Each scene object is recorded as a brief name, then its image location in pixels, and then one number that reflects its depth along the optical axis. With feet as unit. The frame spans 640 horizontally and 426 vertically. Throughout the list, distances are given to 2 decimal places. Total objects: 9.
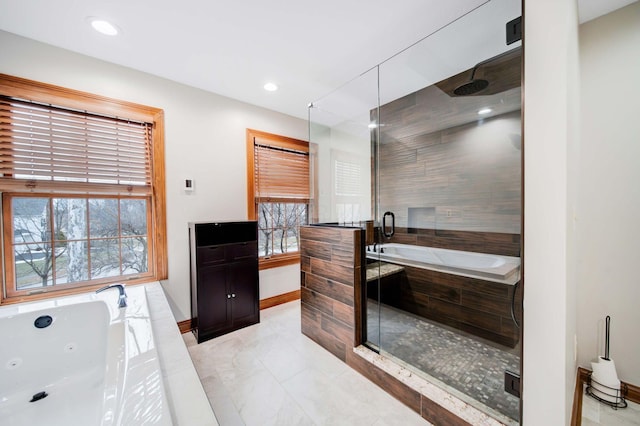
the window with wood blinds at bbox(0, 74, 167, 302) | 5.88
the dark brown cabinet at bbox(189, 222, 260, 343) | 7.56
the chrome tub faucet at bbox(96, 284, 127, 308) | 5.65
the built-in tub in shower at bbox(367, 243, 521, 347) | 6.08
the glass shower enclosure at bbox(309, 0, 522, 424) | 5.33
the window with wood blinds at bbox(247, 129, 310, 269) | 9.96
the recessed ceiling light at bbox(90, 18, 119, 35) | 5.42
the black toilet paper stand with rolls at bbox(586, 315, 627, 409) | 5.10
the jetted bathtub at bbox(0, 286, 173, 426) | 3.51
